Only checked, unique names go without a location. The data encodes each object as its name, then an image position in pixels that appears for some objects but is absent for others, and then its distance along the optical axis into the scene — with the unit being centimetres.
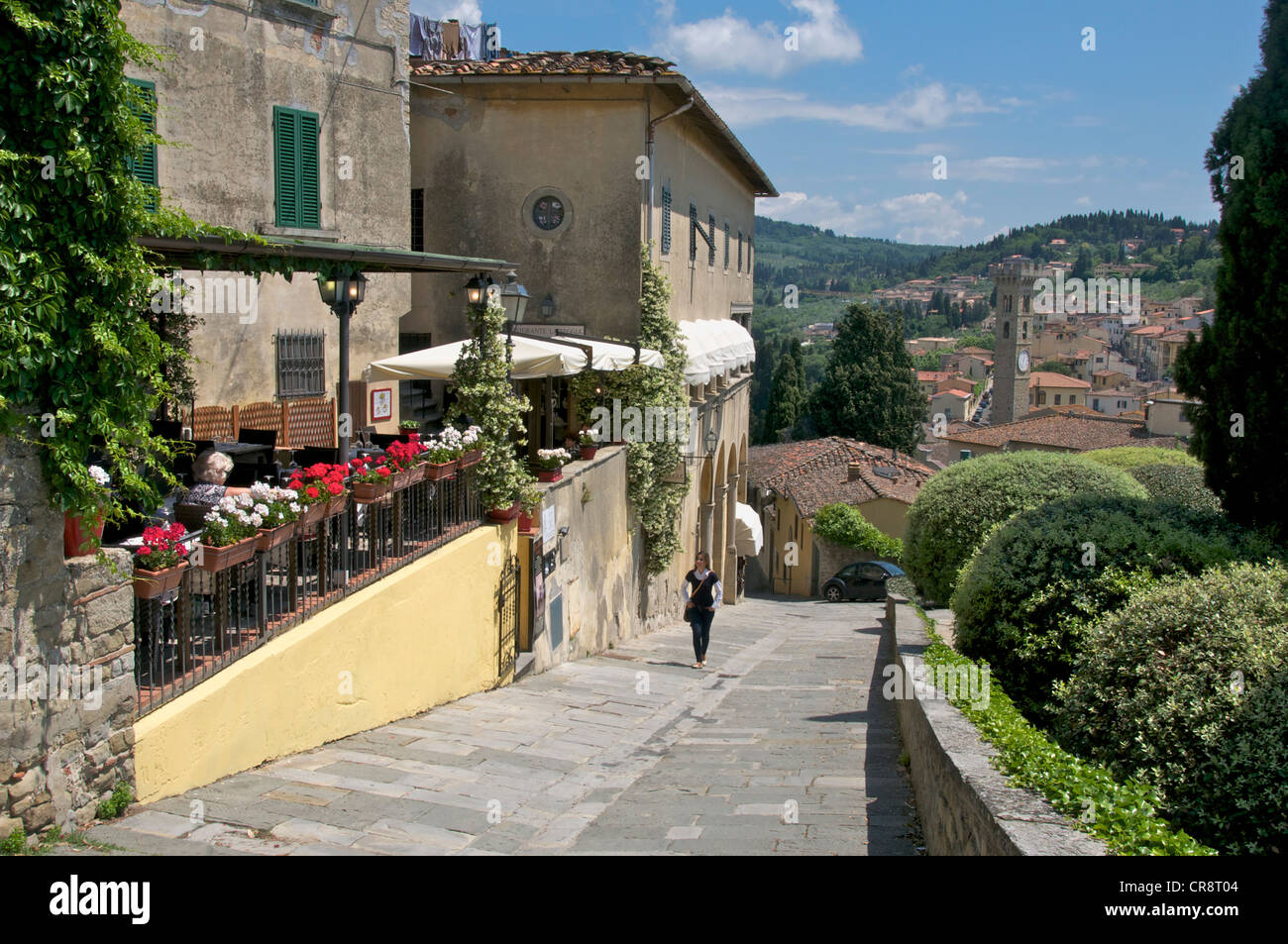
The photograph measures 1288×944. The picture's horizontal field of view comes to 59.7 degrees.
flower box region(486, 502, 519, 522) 1220
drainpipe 1856
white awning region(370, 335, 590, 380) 1365
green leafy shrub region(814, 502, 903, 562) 3984
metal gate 1211
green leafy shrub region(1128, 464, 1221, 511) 1506
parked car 3650
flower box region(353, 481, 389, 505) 953
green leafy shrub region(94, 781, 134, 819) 604
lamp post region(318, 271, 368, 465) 1079
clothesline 1911
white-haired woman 804
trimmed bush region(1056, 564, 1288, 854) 577
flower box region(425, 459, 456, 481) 1082
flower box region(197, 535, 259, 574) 720
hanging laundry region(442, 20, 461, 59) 1975
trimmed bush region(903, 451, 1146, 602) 1242
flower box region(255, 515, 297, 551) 774
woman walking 1528
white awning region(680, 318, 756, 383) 2064
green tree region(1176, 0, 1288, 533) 991
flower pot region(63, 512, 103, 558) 600
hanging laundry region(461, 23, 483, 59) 1986
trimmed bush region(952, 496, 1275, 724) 876
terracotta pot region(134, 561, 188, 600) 654
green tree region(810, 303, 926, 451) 5975
